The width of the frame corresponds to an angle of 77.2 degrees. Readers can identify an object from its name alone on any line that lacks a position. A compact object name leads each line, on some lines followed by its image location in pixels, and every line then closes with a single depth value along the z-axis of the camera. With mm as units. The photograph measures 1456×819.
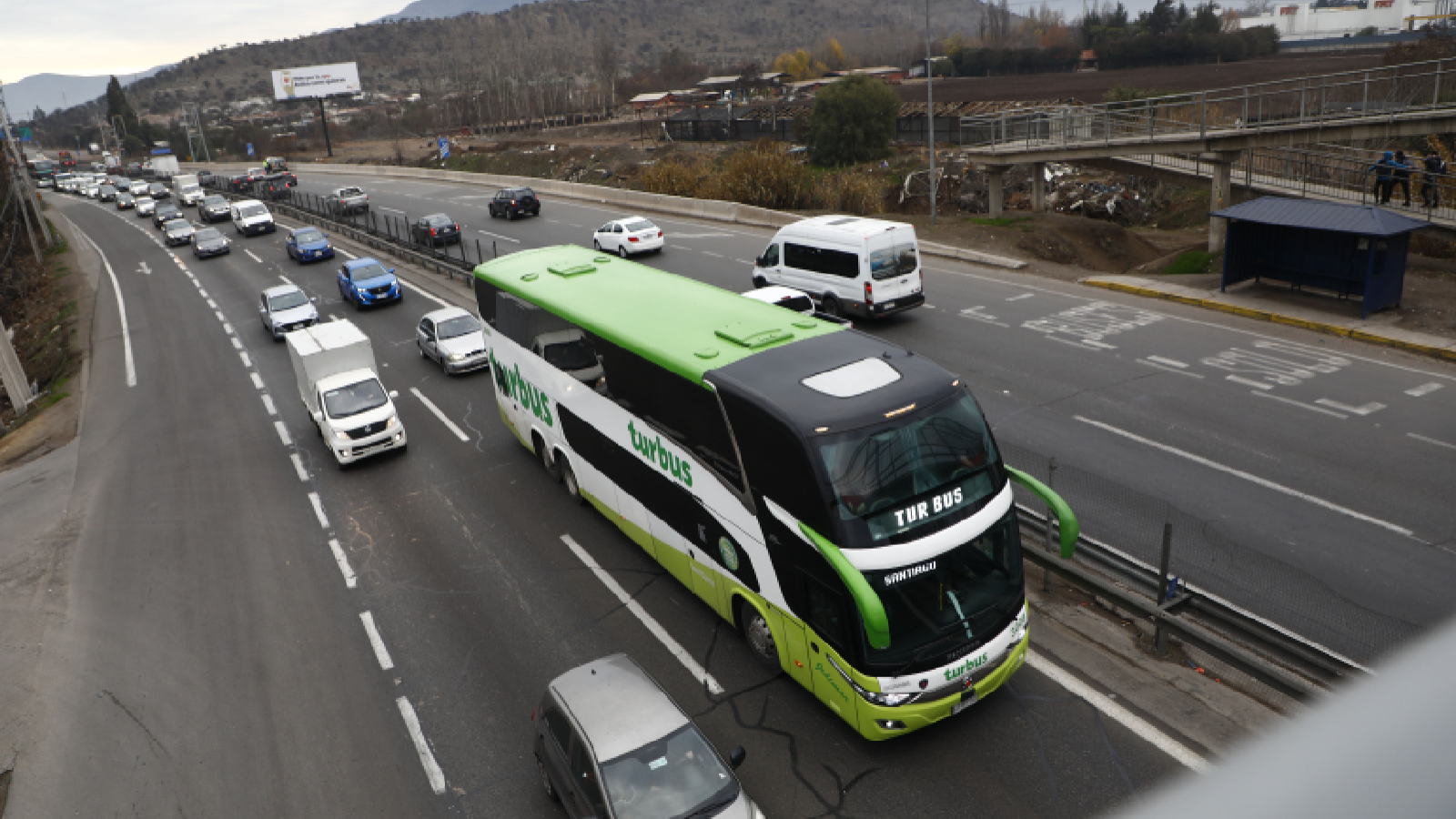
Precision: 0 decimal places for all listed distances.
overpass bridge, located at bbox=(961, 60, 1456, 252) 25156
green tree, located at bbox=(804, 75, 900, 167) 55875
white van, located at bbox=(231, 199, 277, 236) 50000
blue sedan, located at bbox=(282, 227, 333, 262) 40594
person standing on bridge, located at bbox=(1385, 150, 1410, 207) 24062
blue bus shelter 20766
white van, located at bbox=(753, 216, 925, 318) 23156
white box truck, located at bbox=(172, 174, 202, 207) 68438
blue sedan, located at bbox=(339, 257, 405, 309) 30828
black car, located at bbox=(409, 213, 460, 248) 38469
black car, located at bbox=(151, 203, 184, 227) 58412
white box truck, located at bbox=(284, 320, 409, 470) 18125
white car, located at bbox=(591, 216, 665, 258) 35125
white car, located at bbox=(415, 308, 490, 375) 23344
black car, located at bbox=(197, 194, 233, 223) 58062
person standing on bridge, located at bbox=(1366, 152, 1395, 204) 24422
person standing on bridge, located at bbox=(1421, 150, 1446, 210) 23594
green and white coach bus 9055
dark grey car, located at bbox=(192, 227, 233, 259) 45281
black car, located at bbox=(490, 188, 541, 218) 47688
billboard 137625
